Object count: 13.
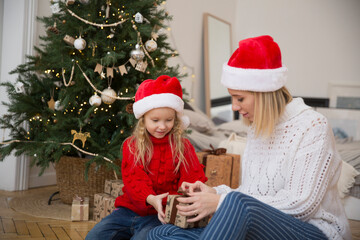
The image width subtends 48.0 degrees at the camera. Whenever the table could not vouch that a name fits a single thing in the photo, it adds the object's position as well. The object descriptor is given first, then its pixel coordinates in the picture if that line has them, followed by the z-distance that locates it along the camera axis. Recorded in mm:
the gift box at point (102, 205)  2389
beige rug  2586
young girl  1736
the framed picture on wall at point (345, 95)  5668
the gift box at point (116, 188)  2381
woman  1133
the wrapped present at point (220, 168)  2811
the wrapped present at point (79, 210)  2471
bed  2949
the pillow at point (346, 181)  2918
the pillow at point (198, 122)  3682
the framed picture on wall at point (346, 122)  4988
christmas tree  2650
